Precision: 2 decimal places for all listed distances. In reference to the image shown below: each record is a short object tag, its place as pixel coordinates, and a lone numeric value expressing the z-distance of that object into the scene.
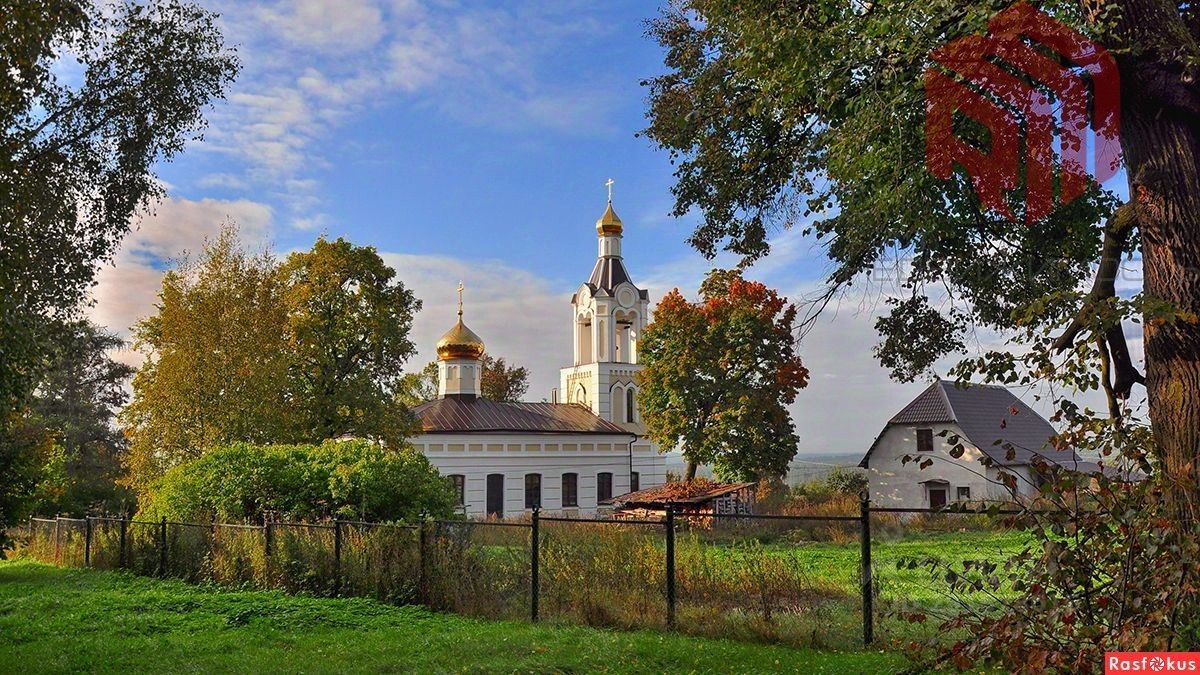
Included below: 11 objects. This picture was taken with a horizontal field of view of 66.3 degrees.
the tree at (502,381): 56.22
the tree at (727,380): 36.09
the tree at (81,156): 9.04
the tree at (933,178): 6.09
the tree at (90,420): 32.62
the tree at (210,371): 24.52
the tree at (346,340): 28.09
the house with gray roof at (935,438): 38.34
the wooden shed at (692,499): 30.47
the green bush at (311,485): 17.33
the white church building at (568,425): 38.84
